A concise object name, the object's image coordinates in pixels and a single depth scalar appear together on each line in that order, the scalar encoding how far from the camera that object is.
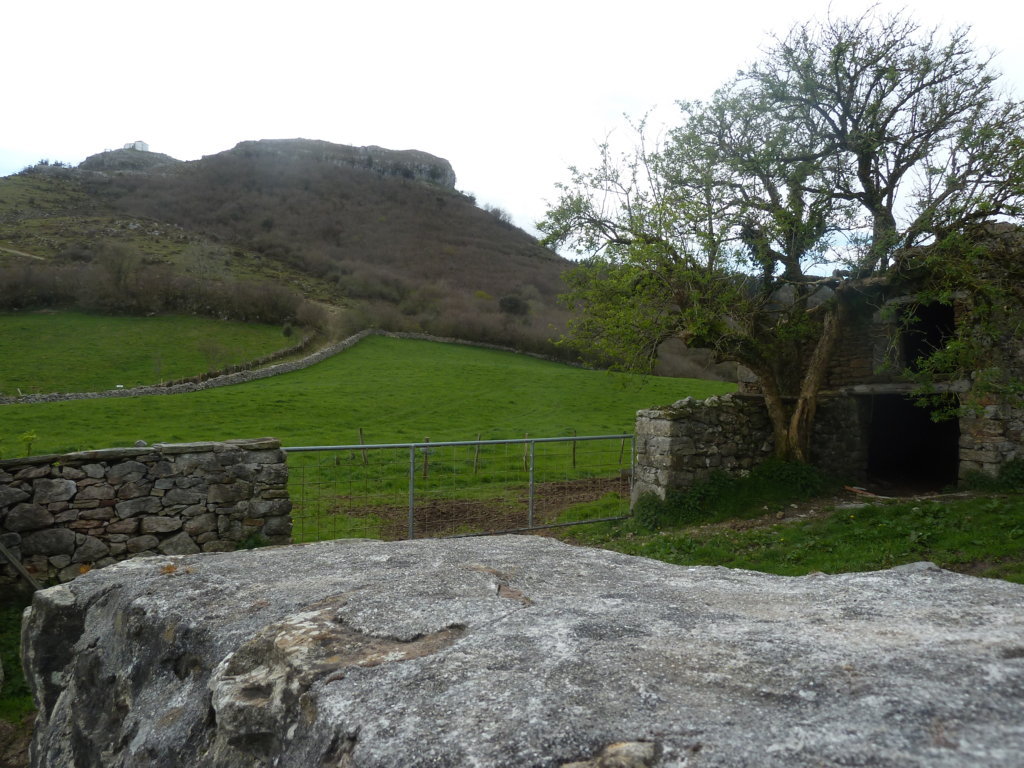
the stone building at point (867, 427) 11.85
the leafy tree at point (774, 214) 11.66
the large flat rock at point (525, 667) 1.43
